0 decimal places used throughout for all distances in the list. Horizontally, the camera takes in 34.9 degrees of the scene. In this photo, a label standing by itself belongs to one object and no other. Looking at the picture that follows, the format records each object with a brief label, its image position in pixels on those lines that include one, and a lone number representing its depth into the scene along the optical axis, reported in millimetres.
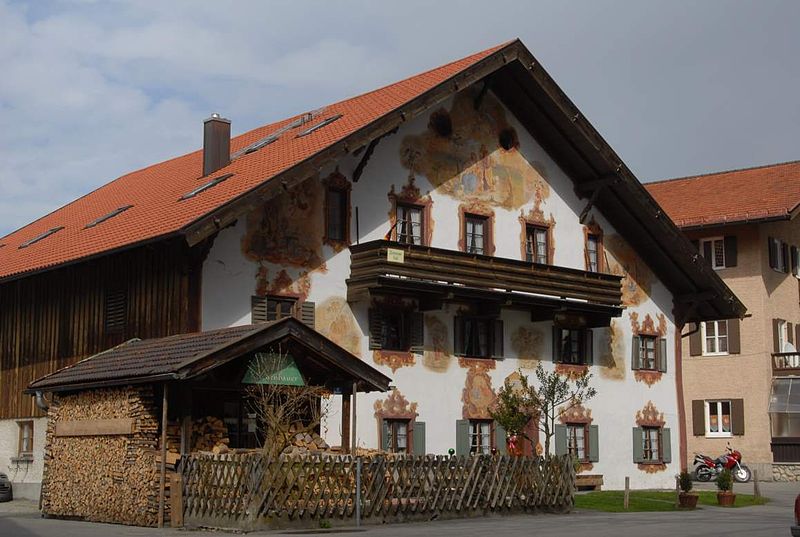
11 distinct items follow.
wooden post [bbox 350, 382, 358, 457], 25520
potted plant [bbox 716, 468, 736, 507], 30109
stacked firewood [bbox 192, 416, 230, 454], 25391
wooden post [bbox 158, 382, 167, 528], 23266
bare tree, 23172
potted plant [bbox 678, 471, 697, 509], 28859
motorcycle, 43531
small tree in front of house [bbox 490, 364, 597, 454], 32312
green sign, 24375
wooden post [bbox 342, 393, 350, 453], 26109
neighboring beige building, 46594
